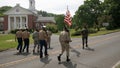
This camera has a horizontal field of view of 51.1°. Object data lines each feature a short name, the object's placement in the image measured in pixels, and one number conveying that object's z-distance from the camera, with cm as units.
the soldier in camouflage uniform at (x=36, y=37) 906
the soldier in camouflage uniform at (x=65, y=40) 671
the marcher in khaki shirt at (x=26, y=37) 897
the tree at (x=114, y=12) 2924
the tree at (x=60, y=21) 5315
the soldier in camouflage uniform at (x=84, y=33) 984
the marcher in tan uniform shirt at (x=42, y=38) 759
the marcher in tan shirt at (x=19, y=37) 925
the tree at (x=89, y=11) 3690
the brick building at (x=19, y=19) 4395
